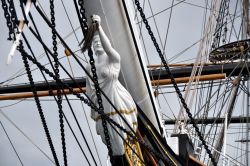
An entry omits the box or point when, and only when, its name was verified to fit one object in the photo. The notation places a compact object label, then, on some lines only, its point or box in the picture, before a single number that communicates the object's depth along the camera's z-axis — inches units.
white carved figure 338.6
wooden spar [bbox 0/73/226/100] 766.3
